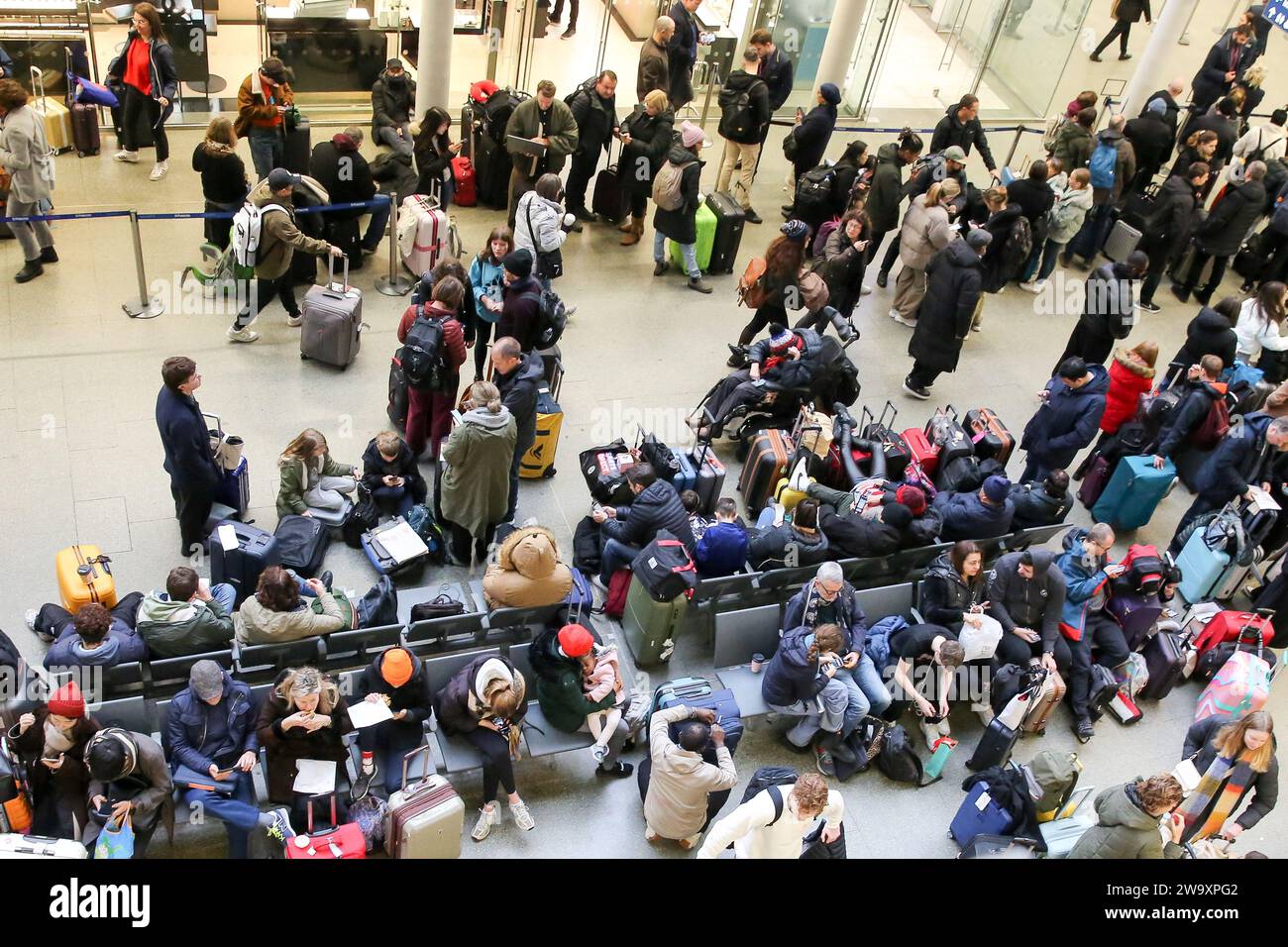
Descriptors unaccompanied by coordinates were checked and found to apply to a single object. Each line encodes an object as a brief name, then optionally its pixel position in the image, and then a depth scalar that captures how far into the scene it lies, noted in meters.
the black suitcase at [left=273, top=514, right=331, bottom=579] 8.06
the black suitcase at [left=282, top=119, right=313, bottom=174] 11.91
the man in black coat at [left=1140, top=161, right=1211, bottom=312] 12.48
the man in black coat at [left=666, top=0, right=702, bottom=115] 13.34
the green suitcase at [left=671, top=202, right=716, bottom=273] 12.14
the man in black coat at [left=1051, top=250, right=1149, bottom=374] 10.39
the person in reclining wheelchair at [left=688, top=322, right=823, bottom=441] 9.69
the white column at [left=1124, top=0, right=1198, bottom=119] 14.98
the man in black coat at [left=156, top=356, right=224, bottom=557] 7.46
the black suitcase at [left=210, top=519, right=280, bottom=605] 7.69
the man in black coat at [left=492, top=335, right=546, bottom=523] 8.21
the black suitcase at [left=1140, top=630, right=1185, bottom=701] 8.52
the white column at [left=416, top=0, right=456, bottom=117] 12.64
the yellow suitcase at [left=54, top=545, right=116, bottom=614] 7.36
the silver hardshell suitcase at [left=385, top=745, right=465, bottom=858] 6.41
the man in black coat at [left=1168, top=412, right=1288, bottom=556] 9.16
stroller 9.72
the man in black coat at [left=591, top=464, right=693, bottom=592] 7.91
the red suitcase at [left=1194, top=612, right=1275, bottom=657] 8.80
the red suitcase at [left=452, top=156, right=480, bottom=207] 12.62
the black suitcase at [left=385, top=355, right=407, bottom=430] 9.36
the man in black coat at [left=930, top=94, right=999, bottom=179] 12.85
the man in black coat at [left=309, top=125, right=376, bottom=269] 10.55
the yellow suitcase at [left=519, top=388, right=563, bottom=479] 9.11
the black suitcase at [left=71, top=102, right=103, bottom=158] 12.03
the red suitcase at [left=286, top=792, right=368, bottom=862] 6.32
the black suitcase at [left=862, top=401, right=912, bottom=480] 9.36
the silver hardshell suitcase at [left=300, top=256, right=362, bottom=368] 9.92
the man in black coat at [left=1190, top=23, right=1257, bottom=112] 14.58
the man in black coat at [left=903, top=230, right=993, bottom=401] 10.29
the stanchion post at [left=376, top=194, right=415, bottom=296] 11.34
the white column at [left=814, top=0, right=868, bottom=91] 15.03
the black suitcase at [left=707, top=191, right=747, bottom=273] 12.16
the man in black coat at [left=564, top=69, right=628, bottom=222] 12.18
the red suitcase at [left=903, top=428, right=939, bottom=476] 9.54
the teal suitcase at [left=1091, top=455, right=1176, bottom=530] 9.75
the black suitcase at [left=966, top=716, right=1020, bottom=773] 7.65
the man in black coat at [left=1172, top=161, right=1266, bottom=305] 12.56
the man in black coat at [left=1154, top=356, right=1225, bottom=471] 9.57
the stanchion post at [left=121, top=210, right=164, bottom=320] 10.38
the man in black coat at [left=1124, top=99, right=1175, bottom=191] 13.66
